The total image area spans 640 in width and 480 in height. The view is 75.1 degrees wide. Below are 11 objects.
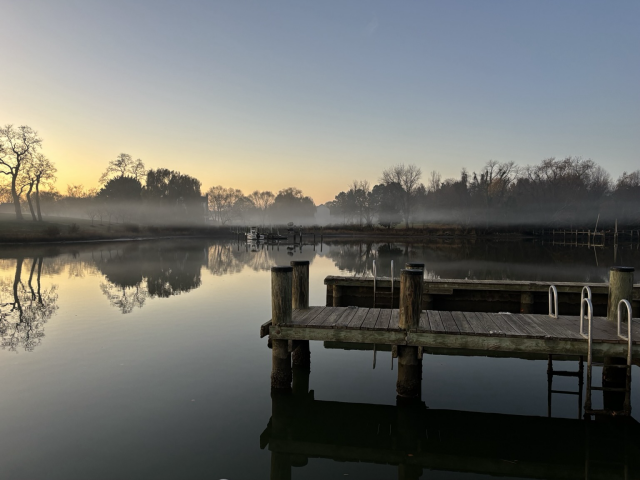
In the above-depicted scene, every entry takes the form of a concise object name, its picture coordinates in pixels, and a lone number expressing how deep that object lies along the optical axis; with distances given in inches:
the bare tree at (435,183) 5270.7
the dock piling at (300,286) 410.6
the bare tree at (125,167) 3754.9
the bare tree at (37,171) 2834.6
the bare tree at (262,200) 7480.3
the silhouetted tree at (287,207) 7450.8
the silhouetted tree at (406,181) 4379.9
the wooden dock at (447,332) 311.6
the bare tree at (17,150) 2716.5
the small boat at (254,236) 3422.7
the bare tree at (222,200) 6392.7
